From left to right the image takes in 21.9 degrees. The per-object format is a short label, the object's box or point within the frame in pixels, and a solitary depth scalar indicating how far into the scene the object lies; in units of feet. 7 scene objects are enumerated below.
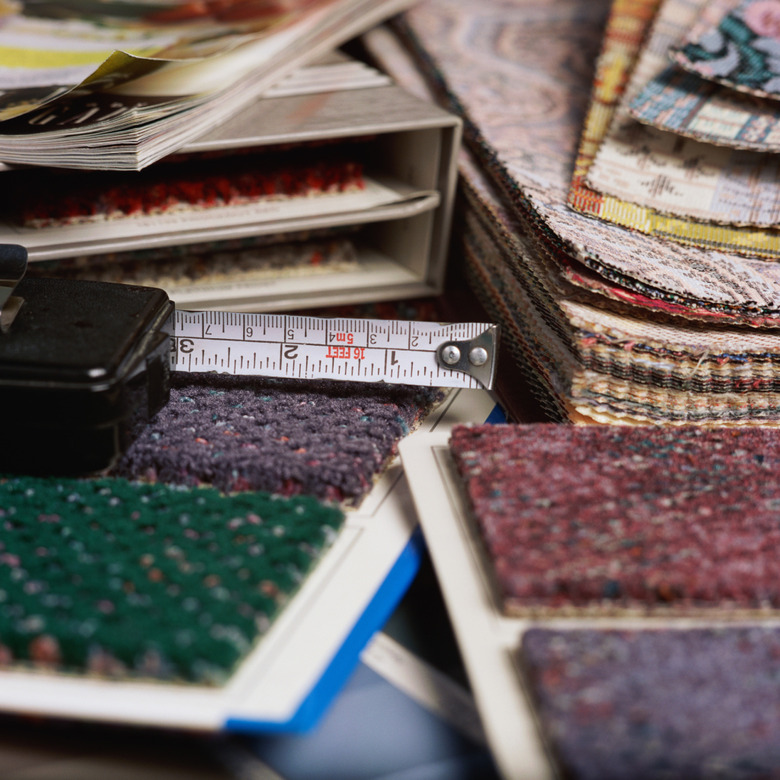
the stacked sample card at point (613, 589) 1.33
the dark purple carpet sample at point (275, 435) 1.50
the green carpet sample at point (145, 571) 1.35
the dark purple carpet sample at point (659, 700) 1.31
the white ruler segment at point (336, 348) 1.58
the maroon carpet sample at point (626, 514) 1.39
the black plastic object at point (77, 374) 1.44
